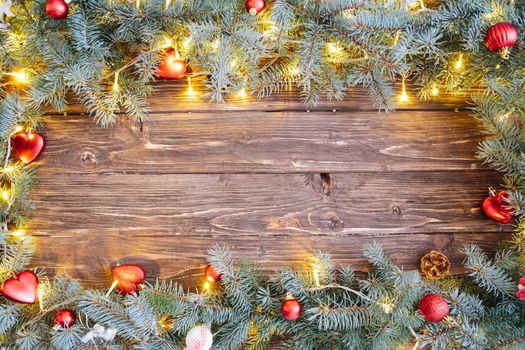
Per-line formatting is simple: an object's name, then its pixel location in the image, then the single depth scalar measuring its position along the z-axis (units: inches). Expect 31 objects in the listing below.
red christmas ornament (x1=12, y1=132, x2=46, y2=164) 48.8
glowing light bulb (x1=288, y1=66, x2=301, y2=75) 47.4
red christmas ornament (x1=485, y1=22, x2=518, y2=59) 40.8
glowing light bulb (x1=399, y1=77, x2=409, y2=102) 50.4
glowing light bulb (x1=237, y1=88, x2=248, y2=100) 50.3
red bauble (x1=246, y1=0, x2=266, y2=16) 43.1
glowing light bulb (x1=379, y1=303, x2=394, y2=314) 43.2
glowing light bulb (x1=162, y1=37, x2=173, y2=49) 45.7
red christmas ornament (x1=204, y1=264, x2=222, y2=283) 47.5
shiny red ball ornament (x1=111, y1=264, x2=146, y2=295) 48.1
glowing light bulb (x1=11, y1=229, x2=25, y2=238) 48.9
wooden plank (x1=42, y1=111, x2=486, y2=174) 50.5
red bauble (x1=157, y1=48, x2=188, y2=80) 47.3
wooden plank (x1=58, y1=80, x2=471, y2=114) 50.6
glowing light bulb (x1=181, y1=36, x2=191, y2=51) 45.6
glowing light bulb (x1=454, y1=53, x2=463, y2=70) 46.0
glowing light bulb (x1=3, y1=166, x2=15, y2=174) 47.9
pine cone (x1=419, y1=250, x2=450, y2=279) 48.7
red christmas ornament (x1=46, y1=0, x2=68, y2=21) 42.0
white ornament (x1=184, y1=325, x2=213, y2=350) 42.9
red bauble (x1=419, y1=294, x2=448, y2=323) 42.7
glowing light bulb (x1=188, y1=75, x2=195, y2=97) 50.3
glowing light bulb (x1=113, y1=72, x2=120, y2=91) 47.1
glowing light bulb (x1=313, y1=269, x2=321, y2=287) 46.2
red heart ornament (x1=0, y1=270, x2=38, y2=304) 44.9
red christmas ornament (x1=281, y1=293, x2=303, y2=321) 43.8
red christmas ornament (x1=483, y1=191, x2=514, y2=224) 47.9
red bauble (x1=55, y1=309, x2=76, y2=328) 45.4
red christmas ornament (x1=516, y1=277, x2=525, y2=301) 43.3
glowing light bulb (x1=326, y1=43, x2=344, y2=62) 46.5
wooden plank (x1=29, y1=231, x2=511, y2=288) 50.2
